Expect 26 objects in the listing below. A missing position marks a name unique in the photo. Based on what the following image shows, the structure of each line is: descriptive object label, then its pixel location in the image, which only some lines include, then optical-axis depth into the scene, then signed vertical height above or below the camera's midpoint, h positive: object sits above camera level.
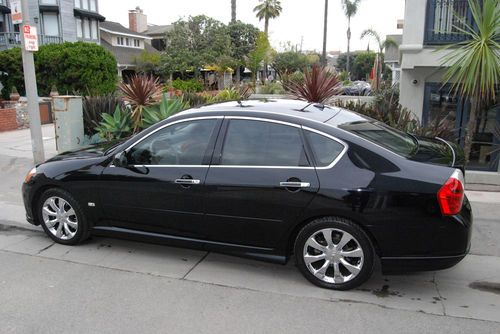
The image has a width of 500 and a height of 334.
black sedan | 3.84 -0.99
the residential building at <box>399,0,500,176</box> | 8.90 +0.21
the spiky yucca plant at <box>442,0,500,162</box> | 7.26 +0.35
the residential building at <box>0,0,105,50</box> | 33.50 +4.30
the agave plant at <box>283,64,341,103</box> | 9.03 -0.14
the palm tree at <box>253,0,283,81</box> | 55.17 +8.22
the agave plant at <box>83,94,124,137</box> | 10.08 -0.64
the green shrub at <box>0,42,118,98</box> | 22.06 +0.55
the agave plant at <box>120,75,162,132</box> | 9.32 -0.30
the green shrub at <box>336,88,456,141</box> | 8.00 -0.72
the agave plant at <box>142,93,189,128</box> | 8.95 -0.59
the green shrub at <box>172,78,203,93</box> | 27.50 -0.32
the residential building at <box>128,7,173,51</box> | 53.34 +6.14
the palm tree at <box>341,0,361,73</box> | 61.71 +9.45
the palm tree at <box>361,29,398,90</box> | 25.64 +2.22
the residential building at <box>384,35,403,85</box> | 30.32 +1.64
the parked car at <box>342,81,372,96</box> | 32.91 -0.76
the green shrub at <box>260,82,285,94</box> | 21.01 -0.43
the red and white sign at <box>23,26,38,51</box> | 7.79 +0.69
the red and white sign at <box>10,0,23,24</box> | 7.89 +1.14
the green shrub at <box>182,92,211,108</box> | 11.26 -0.46
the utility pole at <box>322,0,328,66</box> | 42.40 +4.64
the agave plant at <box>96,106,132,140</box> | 9.18 -0.90
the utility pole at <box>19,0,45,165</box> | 7.91 -0.30
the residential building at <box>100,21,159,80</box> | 40.75 +3.43
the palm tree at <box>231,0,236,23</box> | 43.80 +6.62
